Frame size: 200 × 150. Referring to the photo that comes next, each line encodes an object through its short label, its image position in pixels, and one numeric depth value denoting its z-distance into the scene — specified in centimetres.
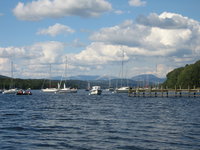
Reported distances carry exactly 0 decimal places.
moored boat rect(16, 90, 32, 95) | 18174
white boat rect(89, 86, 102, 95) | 18375
